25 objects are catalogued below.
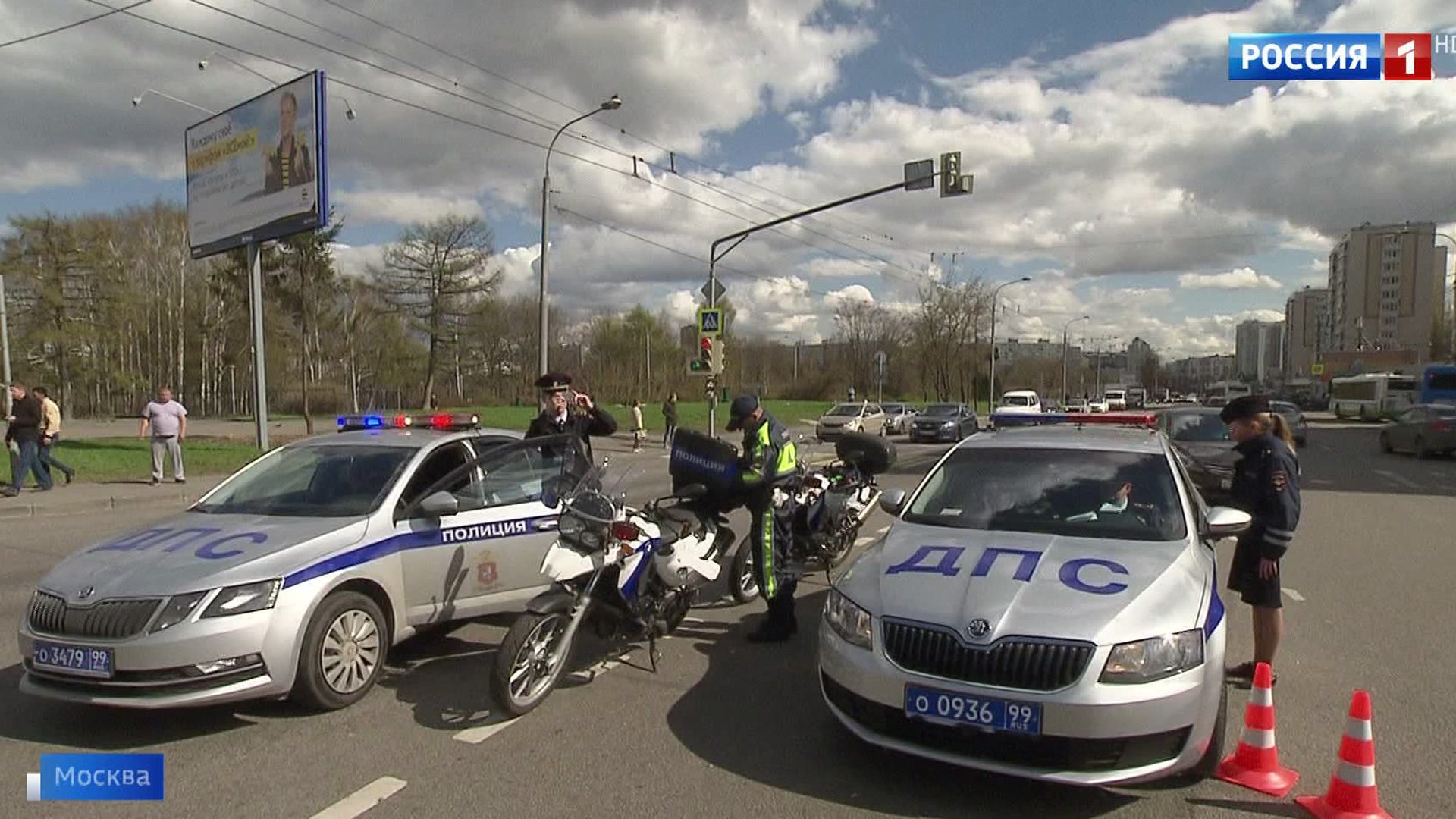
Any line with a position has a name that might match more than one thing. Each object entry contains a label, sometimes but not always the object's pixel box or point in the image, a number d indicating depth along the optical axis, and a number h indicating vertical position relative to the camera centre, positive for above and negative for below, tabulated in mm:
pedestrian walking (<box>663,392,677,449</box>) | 26422 -1350
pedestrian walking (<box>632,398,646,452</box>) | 28125 -1842
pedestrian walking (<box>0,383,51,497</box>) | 13633 -983
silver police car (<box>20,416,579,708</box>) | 4004 -1053
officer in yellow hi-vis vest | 5805 -839
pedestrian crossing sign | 21234 +1148
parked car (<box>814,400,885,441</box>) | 30953 -1860
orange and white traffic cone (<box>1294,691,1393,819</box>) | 3357 -1578
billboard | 18984 +4631
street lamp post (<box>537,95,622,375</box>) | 21125 +1592
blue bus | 39219 -622
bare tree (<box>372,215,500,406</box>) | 49750 +5145
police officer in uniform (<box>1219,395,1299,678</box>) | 4770 -755
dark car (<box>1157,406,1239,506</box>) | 12461 -1197
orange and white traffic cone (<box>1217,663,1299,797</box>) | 3723 -1636
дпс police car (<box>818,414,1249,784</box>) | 3324 -1110
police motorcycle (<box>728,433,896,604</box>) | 7309 -1287
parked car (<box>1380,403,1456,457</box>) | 22641 -1592
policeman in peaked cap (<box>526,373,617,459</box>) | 7539 -394
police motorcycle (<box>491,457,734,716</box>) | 4516 -1221
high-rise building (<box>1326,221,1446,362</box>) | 100250 +10130
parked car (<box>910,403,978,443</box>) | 31125 -1978
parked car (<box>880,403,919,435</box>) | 37344 -2072
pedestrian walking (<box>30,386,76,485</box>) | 13969 -941
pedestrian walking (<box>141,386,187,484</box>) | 15453 -1009
